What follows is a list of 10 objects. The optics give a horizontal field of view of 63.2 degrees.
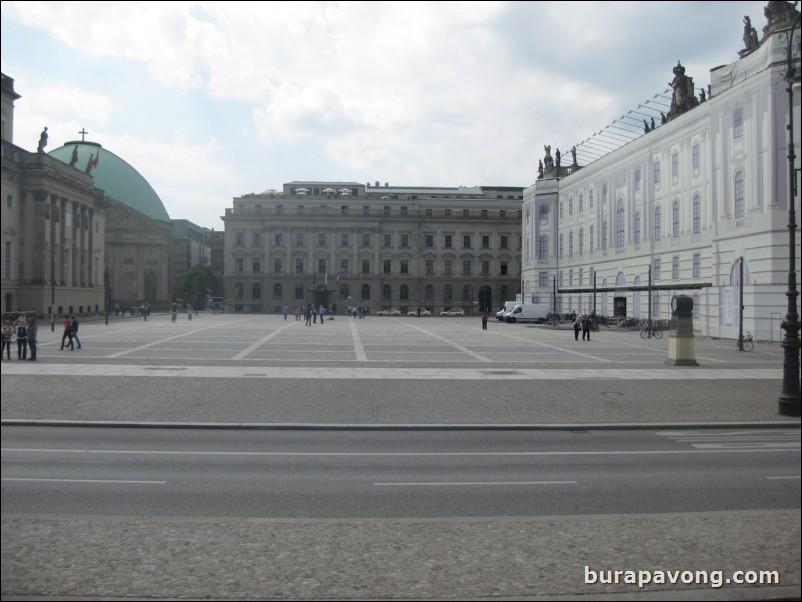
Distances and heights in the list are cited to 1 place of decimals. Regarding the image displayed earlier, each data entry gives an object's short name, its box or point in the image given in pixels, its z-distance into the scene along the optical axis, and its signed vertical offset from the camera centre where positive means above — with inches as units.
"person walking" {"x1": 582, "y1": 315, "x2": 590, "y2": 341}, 1855.3 -77.1
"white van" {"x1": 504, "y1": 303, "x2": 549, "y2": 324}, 3238.2 -69.4
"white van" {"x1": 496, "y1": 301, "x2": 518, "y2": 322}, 3436.5 -52.5
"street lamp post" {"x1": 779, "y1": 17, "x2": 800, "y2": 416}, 659.4 -53.4
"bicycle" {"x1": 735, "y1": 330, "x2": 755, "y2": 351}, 1515.7 -104.9
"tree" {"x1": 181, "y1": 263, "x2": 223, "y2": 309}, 5876.0 +132.2
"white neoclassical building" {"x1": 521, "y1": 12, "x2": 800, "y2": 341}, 1676.9 +294.8
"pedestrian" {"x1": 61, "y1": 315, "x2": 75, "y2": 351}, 1056.1 -49.4
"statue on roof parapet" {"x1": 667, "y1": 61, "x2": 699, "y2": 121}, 2488.9 +786.2
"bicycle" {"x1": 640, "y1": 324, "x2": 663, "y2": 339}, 1983.3 -99.1
